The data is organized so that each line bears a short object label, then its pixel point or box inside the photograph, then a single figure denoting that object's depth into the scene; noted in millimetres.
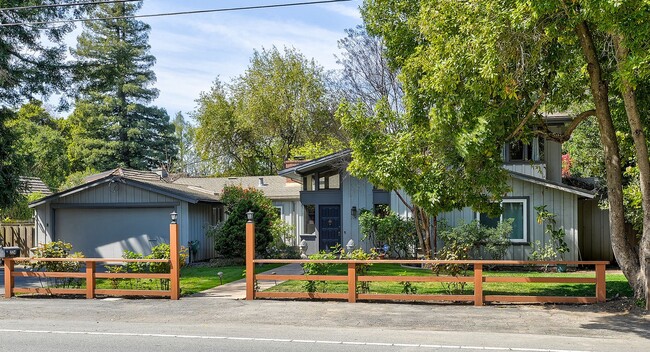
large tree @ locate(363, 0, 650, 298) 9312
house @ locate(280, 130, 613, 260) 18984
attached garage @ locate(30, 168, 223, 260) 21344
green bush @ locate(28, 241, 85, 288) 14523
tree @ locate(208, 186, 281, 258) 20609
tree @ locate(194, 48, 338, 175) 38719
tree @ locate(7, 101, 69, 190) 36719
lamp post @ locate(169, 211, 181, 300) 13281
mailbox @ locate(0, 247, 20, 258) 14081
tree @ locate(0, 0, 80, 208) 20625
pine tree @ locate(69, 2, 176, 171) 42844
